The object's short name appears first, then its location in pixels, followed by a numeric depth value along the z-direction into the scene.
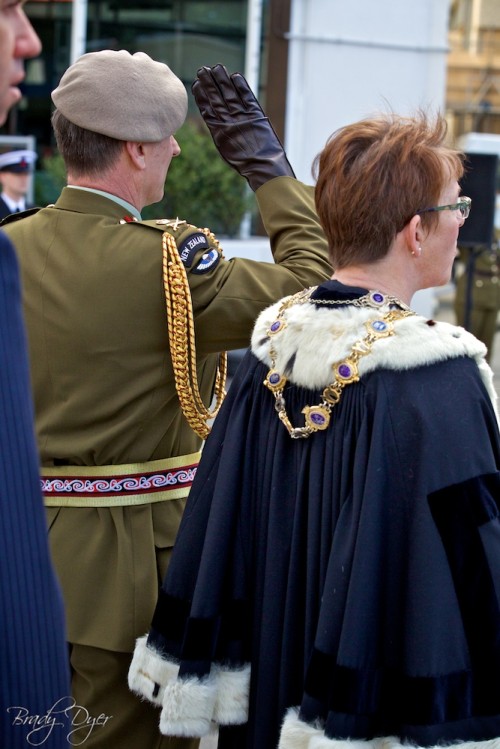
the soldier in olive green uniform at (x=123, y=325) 4.53
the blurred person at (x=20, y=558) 2.21
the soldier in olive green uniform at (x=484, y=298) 25.00
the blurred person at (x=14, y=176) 18.78
